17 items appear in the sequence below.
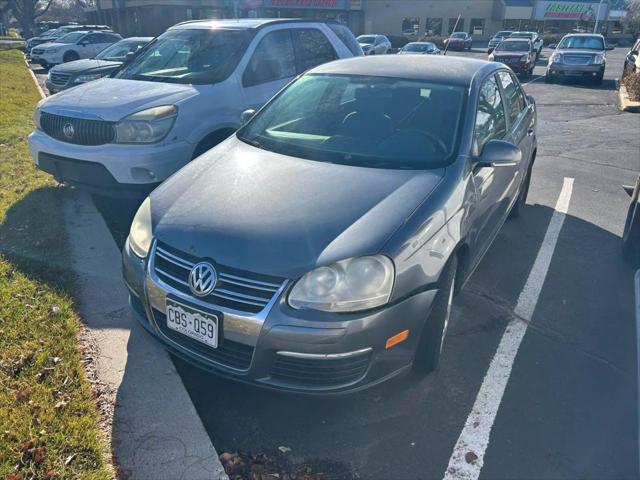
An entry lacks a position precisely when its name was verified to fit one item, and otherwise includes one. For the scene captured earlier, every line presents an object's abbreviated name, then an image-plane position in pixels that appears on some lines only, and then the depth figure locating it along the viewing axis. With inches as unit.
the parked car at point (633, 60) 650.8
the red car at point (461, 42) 1544.0
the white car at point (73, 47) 791.1
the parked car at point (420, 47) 1024.9
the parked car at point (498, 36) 1376.1
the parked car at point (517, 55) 805.2
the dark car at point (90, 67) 406.9
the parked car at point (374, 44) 976.3
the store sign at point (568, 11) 2140.7
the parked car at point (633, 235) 185.5
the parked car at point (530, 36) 1167.9
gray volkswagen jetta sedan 98.0
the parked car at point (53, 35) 1065.9
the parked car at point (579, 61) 706.2
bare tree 1774.1
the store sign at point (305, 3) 1708.9
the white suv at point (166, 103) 189.0
